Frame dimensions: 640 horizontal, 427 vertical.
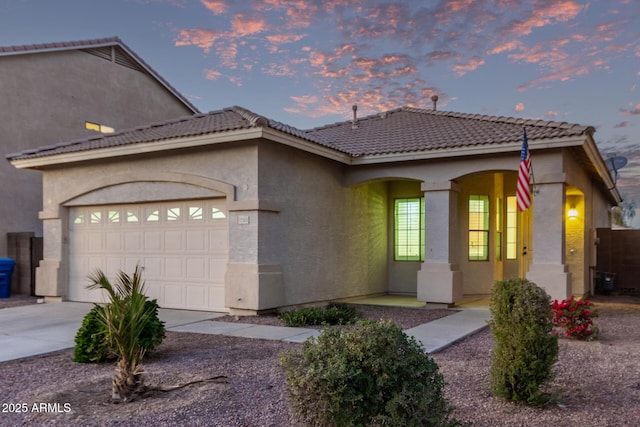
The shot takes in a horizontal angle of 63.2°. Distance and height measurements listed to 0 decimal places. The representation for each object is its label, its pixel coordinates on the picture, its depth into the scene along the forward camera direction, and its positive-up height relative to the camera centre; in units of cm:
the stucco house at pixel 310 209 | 1054 +46
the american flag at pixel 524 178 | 995 +99
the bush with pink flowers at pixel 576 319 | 796 -139
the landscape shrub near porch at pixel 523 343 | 466 -103
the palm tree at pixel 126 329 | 514 -107
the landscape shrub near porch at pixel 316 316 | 945 -163
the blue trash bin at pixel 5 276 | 1438 -133
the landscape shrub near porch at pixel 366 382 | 320 -97
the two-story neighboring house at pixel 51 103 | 1568 +428
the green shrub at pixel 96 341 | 661 -144
